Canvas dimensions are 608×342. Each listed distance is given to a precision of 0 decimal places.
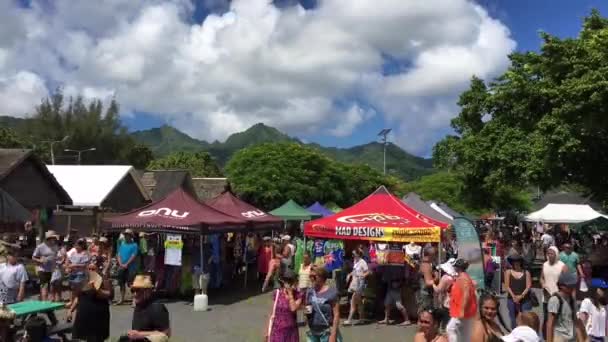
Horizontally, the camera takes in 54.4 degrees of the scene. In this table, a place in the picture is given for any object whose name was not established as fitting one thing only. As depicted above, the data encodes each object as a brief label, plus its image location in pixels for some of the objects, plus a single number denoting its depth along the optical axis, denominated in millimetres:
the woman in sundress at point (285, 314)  6406
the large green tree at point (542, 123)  16266
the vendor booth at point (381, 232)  11922
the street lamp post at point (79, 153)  59434
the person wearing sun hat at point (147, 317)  5438
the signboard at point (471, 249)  11406
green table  8360
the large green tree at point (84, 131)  66125
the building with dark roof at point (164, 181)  40175
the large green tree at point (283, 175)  40438
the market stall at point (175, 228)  14008
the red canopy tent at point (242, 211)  17939
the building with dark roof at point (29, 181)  22000
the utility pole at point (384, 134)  75812
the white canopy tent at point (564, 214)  28533
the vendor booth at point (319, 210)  27847
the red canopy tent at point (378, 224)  12406
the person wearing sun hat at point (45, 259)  12438
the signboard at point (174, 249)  14031
